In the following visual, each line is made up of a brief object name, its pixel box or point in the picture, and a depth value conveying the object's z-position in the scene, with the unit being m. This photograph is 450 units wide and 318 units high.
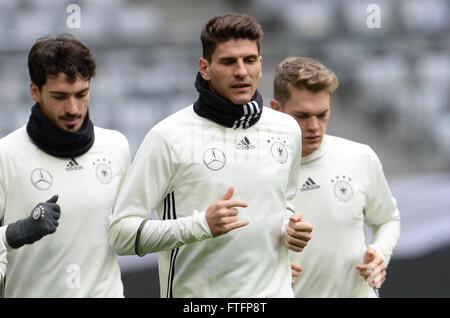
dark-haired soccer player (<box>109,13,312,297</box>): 6.86
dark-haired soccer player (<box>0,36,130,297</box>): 7.89
